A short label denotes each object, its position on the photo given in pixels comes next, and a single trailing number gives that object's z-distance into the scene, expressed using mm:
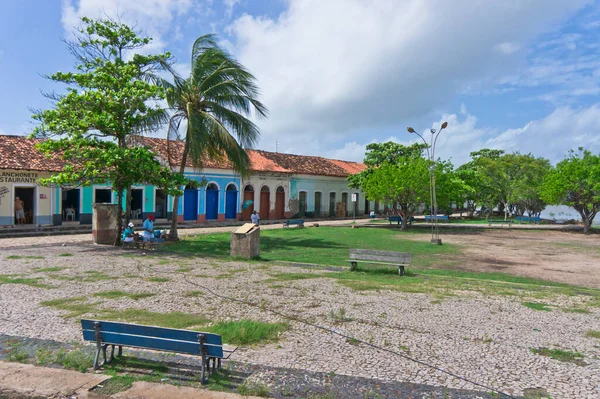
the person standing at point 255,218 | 21594
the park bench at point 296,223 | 24847
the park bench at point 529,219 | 34500
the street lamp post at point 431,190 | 17783
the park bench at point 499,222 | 32106
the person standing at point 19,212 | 19516
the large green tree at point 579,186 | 25031
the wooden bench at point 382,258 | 10320
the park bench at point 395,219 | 28464
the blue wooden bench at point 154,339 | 4176
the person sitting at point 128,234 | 14139
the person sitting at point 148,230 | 14328
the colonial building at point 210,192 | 19547
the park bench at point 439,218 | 31897
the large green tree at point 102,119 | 13070
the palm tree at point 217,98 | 16266
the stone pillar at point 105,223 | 15117
